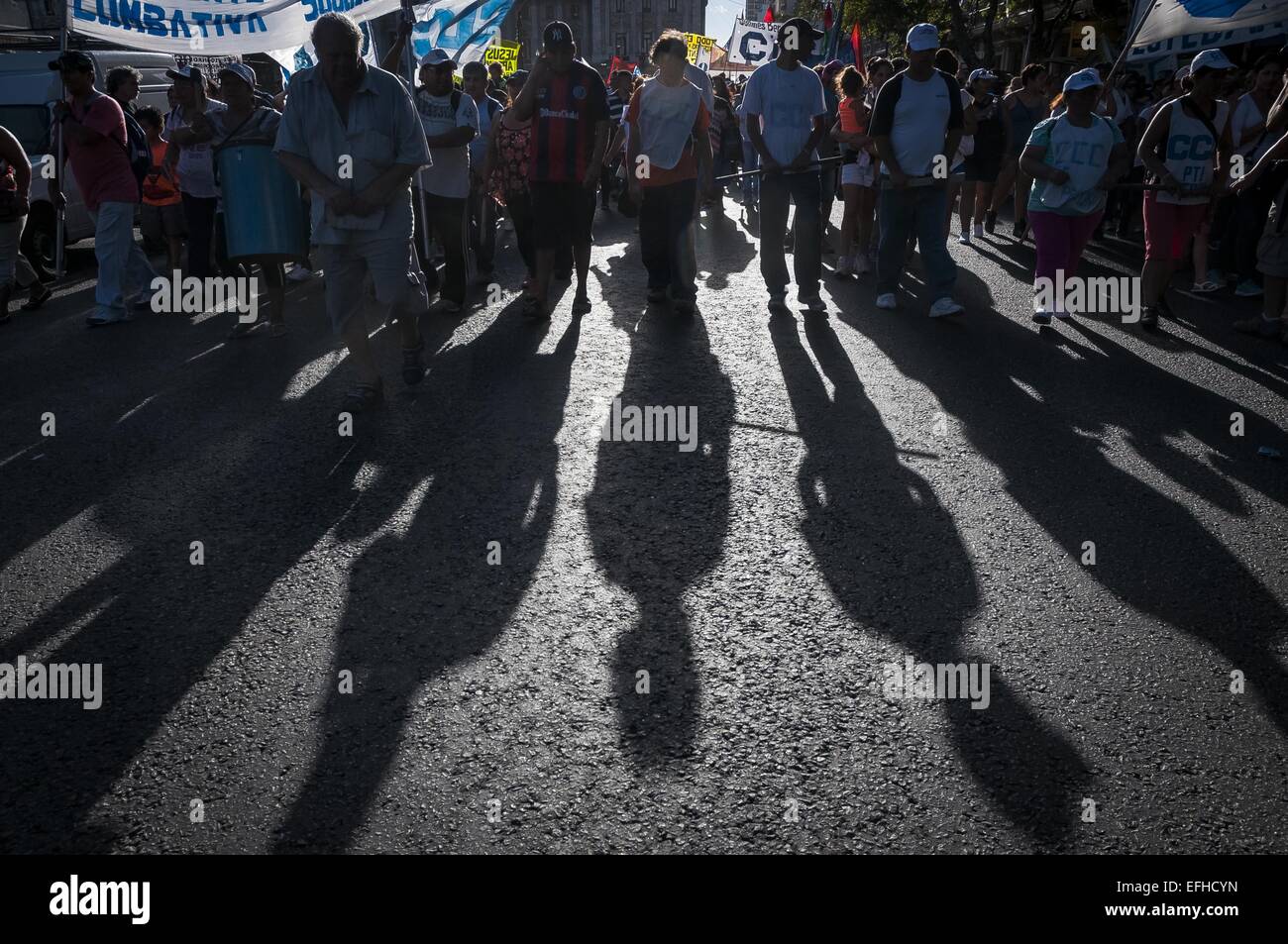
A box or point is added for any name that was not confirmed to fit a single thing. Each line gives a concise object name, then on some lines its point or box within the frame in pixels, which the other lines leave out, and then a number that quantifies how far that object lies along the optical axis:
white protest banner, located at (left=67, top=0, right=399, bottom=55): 9.21
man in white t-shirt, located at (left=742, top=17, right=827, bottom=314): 8.37
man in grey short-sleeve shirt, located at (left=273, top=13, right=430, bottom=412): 5.63
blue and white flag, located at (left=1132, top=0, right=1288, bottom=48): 8.72
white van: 11.16
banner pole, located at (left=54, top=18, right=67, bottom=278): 9.16
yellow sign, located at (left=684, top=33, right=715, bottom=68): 24.29
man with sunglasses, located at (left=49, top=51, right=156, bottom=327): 8.30
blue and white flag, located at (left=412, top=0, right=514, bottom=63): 12.35
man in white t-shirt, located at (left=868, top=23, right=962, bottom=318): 8.13
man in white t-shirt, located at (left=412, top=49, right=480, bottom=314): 8.67
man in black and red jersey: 7.79
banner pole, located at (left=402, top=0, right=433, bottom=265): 8.82
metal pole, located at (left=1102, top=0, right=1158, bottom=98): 9.08
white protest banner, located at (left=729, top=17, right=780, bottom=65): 20.47
